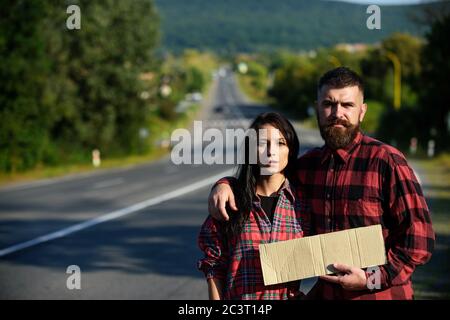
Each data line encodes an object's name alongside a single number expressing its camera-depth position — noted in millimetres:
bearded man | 6370
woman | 6970
